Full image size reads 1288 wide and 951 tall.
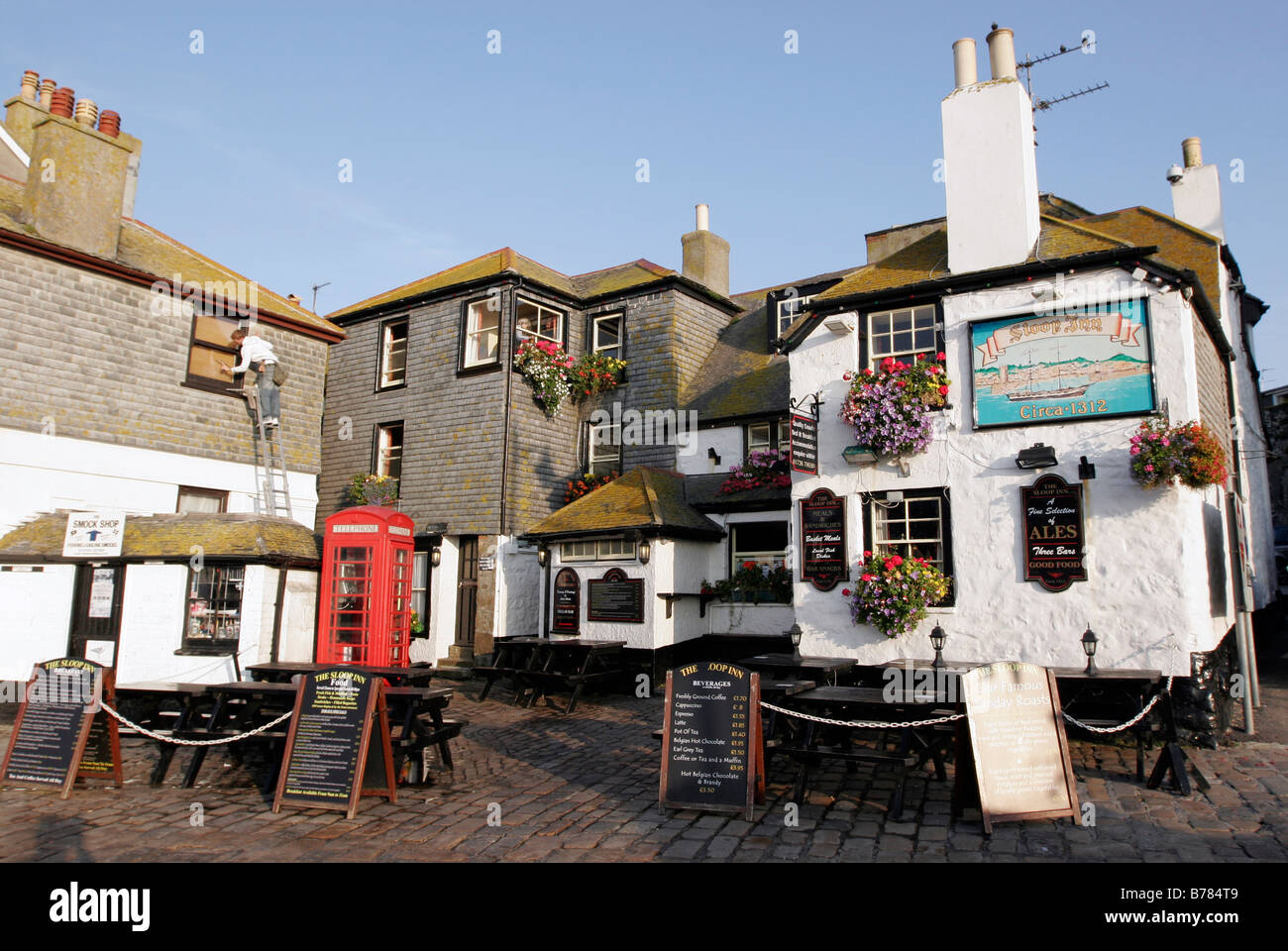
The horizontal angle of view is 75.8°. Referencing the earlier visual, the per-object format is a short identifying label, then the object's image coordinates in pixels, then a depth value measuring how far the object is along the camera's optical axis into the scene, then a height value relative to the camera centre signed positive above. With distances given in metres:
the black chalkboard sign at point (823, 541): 12.14 +0.89
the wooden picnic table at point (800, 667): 10.08 -0.80
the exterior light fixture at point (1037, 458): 10.61 +1.85
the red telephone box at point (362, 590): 13.70 +0.13
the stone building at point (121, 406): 13.61 +3.67
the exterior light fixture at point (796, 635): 10.91 -0.44
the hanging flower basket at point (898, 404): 11.45 +2.74
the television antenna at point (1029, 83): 14.47 +9.20
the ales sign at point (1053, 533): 10.48 +0.88
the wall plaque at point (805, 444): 12.16 +2.31
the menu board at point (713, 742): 7.19 -1.25
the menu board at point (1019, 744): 6.73 -1.17
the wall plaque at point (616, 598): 15.20 +0.03
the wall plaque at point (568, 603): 16.12 -0.07
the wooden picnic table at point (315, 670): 9.77 -0.90
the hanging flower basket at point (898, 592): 11.23 +0.13
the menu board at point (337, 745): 7.29 -1.32
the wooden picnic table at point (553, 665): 13.69 -1.17
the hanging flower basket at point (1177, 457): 9.39 +1.69
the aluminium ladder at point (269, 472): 17.54 +2.71
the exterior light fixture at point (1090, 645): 9.00 -0.46
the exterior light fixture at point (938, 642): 10.20 -0.51
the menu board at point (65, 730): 8.23 -1.34
